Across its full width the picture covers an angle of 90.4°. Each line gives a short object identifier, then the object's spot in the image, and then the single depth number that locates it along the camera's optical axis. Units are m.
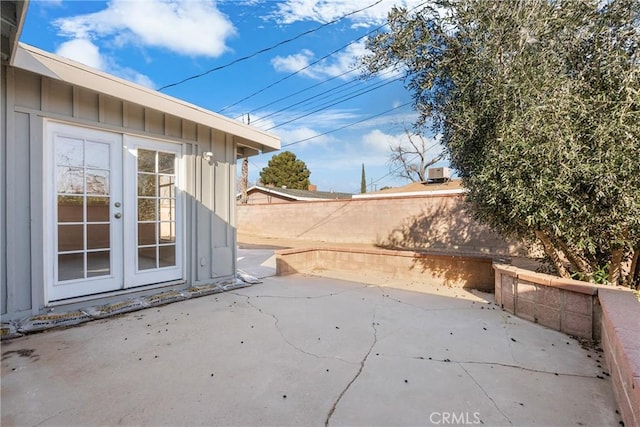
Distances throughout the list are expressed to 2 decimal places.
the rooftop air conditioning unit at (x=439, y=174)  15.56
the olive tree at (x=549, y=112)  2.77
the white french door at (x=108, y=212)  3.59
